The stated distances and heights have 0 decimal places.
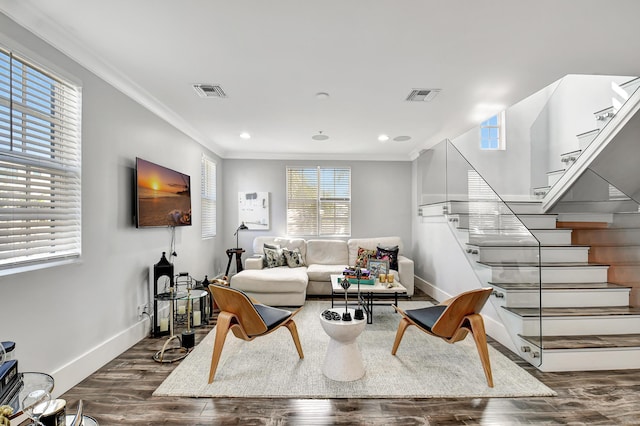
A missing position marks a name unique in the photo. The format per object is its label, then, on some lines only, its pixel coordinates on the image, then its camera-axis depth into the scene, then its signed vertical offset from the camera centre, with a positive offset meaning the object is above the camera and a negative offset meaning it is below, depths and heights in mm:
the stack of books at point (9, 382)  1109 -594
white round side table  2539 -1104
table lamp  5859 -252
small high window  5613 +1388
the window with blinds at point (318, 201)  6496 +243
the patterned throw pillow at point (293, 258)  5543 -766
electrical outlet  3393 -1014
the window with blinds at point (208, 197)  5289 +281
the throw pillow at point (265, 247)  5414 -593
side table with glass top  2951 -1186
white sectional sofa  4664 -903
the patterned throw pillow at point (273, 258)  5416 -744
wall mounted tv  3263 +195
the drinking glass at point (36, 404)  996 -619
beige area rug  2385 -1306
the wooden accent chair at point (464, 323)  2525 -878
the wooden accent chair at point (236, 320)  2543 -862
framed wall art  6375 +45
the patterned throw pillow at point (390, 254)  5379 -694
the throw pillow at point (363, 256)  5495 -732
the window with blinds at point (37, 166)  1979 +324
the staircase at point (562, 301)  2746 -844
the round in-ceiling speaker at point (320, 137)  5023 +1196
